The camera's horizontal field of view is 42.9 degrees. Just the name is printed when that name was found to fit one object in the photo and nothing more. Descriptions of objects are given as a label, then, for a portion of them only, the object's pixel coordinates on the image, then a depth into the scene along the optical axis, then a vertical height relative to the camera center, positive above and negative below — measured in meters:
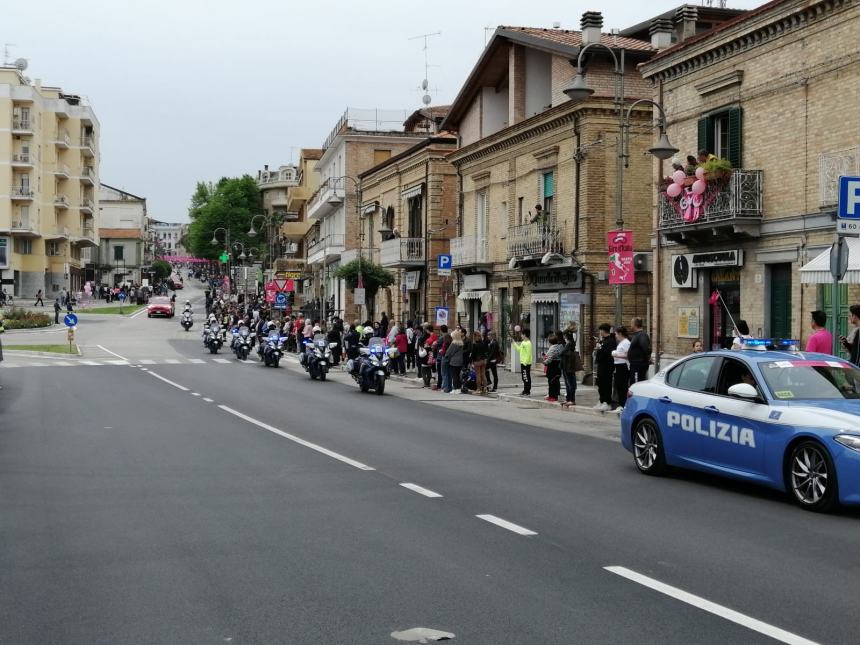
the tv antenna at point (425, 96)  64.56 +12.11
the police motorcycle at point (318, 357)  30.78 -1.64
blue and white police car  9.61 -1.17
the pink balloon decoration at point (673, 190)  23.98 +2.43
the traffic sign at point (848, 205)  13.26 +1.16
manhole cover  5.60 -1.74
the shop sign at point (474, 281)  38.62 +0.64
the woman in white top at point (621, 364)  20.98 -1.24
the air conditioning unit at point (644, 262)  30.84 +1.07
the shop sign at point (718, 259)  23.50 +0.91
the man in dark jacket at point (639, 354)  20.31 -1.01
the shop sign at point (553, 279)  31.61 +0.61
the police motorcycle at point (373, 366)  26.22 -1.63
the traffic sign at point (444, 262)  37.94 +1.29
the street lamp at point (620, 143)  20.89 +3.17
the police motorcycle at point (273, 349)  37.50 -1.74
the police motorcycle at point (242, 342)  42.41 -1.71
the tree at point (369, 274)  48.66 +1.10
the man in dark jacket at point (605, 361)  21.23 -1.21
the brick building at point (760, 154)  20.75 +2.93
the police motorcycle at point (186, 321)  65.88 -1.40
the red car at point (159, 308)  79.81 -0.75
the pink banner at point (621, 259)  21.44 +0.80
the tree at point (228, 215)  127.44 +9.69
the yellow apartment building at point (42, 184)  88.69 +9.89
